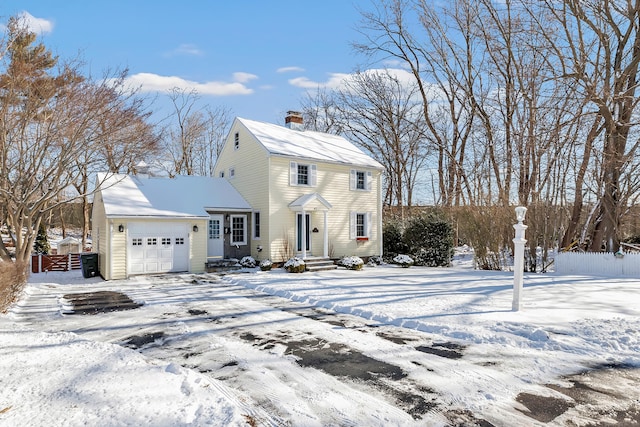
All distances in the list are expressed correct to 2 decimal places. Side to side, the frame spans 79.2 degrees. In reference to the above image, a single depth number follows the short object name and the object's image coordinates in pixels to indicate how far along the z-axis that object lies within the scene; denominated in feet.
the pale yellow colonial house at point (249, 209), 47.57
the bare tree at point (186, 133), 101.55
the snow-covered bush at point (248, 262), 53.26
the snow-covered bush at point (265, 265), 51.37
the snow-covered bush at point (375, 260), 61.21
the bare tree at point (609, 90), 42.37
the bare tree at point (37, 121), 40.93
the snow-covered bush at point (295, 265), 49.88
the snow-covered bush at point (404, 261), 57.88
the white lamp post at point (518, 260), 25.13
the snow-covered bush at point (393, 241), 65.87
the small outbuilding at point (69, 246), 68.93
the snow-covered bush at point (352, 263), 53.78
